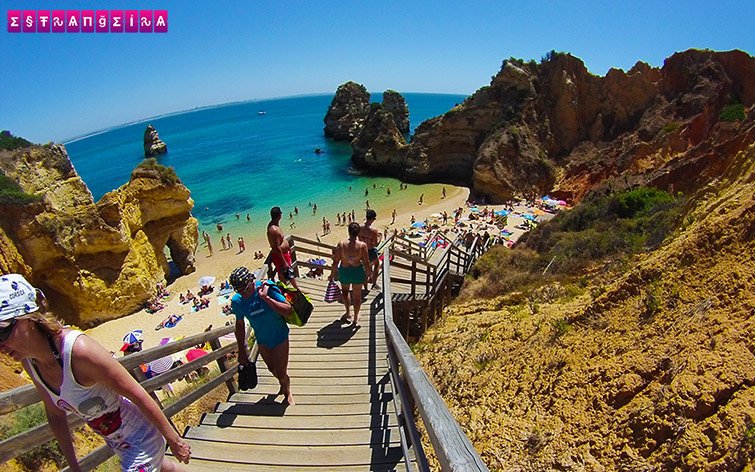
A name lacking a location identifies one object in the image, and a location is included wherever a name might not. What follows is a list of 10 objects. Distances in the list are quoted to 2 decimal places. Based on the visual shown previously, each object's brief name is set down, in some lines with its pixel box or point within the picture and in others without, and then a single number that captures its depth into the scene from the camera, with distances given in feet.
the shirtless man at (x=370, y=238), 21.29
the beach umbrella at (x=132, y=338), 44.44
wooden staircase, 10.81
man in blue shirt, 12.13
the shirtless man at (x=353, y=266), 18.92
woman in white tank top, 5.60
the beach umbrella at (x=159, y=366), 31.96
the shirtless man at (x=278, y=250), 19.70
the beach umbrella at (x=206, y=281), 66.04
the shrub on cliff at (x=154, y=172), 67.87
